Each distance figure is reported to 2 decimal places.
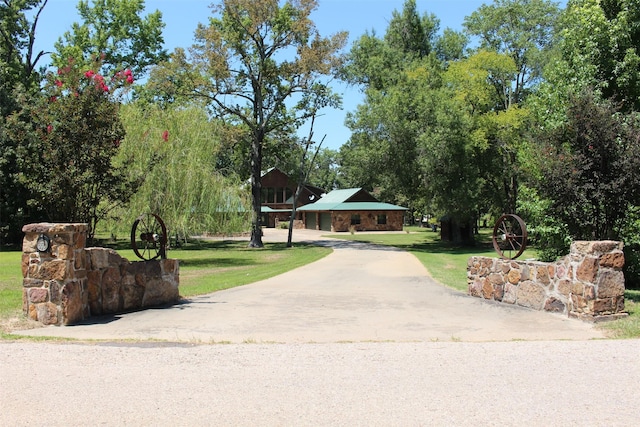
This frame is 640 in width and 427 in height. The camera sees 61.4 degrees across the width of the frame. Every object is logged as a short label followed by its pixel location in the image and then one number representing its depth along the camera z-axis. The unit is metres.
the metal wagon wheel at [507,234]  10.73
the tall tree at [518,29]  36.91
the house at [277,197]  66.38
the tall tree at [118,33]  40.62
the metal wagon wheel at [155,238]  10.93
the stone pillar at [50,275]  8.35
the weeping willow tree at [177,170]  21.91
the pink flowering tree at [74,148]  10.62
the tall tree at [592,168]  10.22
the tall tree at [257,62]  31.81
